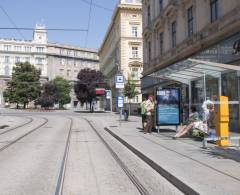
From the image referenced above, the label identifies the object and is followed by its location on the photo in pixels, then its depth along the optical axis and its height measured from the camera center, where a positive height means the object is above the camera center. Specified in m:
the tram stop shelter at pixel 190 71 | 6.64 +1.17
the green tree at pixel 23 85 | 50.16 +4.40
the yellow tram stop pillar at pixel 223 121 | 6.37 -0.53
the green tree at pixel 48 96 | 49.70 +1.88
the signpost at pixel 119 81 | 13.00 +1.36
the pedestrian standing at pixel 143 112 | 10.28 -0.40
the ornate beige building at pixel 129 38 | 34.50 +10.45
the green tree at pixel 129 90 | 28.77 +1.80
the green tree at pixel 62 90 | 55.48 +3.72
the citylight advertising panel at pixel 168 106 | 9.73 -0.12
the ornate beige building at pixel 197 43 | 8.99 +3.92
